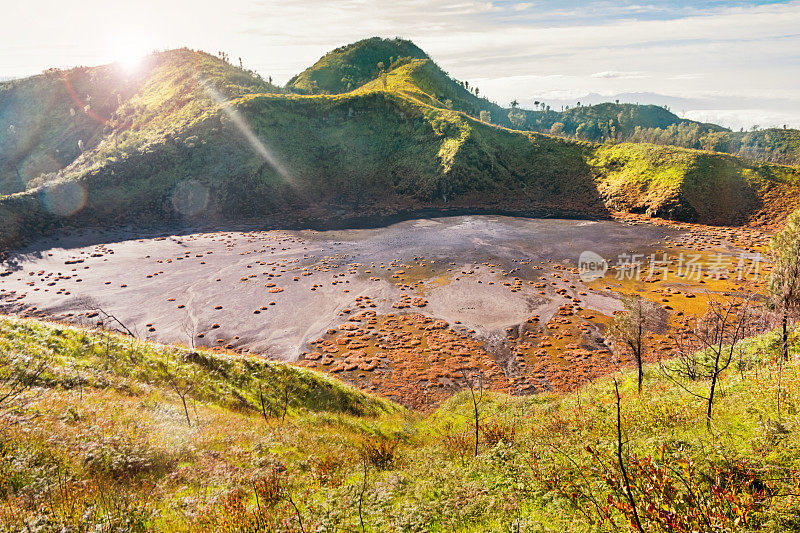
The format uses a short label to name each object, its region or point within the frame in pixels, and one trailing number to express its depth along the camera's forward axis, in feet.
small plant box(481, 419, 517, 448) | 43.04
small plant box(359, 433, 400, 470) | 41.02
